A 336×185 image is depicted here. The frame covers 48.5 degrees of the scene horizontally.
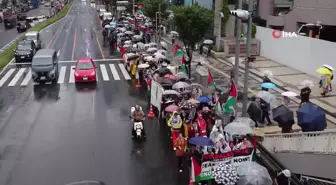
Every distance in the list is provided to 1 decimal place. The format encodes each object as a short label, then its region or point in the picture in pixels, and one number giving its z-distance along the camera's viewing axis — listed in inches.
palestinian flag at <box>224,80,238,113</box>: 595.6
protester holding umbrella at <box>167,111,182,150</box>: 574.2
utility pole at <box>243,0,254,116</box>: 537.3
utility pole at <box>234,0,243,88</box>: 591.4
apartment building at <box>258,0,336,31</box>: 1220.6
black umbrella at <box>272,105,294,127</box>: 543.8
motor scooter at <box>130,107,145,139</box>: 644.1
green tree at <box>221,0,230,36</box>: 1480.1
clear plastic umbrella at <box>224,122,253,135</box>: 478.7
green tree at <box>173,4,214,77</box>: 1022.9
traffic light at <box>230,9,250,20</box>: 523.2
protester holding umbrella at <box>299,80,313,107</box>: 617.0
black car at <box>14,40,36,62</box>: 1368.1
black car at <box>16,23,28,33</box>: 2407.7
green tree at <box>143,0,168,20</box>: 1841.8
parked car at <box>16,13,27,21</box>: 3074.6
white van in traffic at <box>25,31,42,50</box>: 1603.5
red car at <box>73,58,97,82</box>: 1039.0
